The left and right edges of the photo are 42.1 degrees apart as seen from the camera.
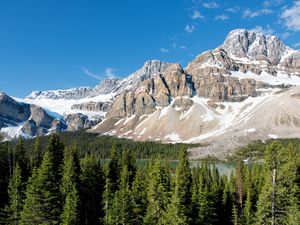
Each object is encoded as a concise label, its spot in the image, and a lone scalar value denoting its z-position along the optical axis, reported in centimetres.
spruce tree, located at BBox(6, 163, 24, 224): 6159
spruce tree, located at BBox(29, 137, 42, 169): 8318
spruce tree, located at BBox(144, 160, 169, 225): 5178
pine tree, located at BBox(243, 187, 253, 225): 6700
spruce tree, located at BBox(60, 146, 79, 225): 5428
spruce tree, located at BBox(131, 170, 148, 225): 5797
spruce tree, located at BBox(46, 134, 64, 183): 7222
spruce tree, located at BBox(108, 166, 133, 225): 5672
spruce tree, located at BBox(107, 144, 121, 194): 7438
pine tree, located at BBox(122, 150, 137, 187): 8125
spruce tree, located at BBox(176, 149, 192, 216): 5031
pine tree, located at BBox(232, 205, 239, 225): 6481
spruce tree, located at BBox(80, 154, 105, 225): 7012
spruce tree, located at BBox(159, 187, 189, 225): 4656
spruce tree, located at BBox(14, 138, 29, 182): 8025
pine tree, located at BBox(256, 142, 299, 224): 4628
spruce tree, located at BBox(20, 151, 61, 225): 4869
